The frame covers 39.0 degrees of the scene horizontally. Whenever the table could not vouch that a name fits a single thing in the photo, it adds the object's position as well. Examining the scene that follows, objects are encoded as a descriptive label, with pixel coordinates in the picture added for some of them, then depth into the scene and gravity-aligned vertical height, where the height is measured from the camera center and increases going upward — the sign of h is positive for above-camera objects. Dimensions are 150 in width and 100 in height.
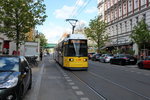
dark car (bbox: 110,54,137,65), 26.80 -0.51
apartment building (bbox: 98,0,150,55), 36.56 +7.51
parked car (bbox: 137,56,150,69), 20.55 -0.79
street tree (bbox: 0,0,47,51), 19.92 +3.76
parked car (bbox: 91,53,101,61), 41.76 -0.29
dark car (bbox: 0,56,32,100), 5.20 -0.61
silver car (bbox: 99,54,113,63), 34.09 -0.33
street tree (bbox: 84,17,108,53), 54.19 +6.20
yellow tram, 17.16 +0.18
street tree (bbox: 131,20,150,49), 28.73 +2.81
